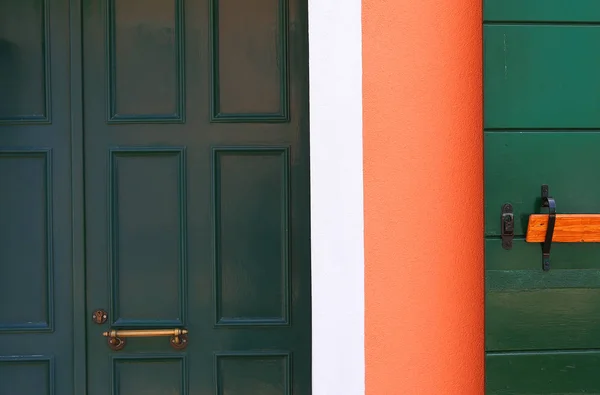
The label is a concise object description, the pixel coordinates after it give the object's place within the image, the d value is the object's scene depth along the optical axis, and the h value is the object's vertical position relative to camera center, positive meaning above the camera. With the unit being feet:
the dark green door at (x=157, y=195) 8.52 -0.01
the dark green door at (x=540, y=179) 7.27 +0.12
